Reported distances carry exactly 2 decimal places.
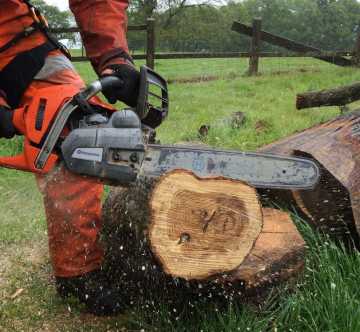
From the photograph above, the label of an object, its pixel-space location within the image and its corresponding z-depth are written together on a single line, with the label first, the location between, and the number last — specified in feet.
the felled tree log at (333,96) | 12.60
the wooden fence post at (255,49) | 35.24
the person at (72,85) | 6.74
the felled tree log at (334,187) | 7.06
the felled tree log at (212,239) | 5.41
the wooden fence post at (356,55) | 33.45
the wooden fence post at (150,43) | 31.32
